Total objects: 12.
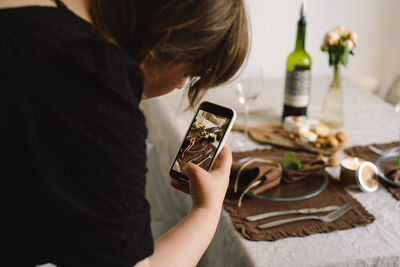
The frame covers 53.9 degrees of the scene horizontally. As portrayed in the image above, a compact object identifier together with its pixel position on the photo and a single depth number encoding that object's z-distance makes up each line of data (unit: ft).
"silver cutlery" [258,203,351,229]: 2.57
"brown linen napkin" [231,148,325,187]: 3.01
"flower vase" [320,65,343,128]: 4.19
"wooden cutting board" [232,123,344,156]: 3.73
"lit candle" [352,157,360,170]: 3.06
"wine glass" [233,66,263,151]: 4.11
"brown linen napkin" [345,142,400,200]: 3.54
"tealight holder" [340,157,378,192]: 2.97
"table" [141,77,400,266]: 2.35
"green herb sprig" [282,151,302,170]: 3.20
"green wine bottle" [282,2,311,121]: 4.03
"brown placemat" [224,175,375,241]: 2.52
